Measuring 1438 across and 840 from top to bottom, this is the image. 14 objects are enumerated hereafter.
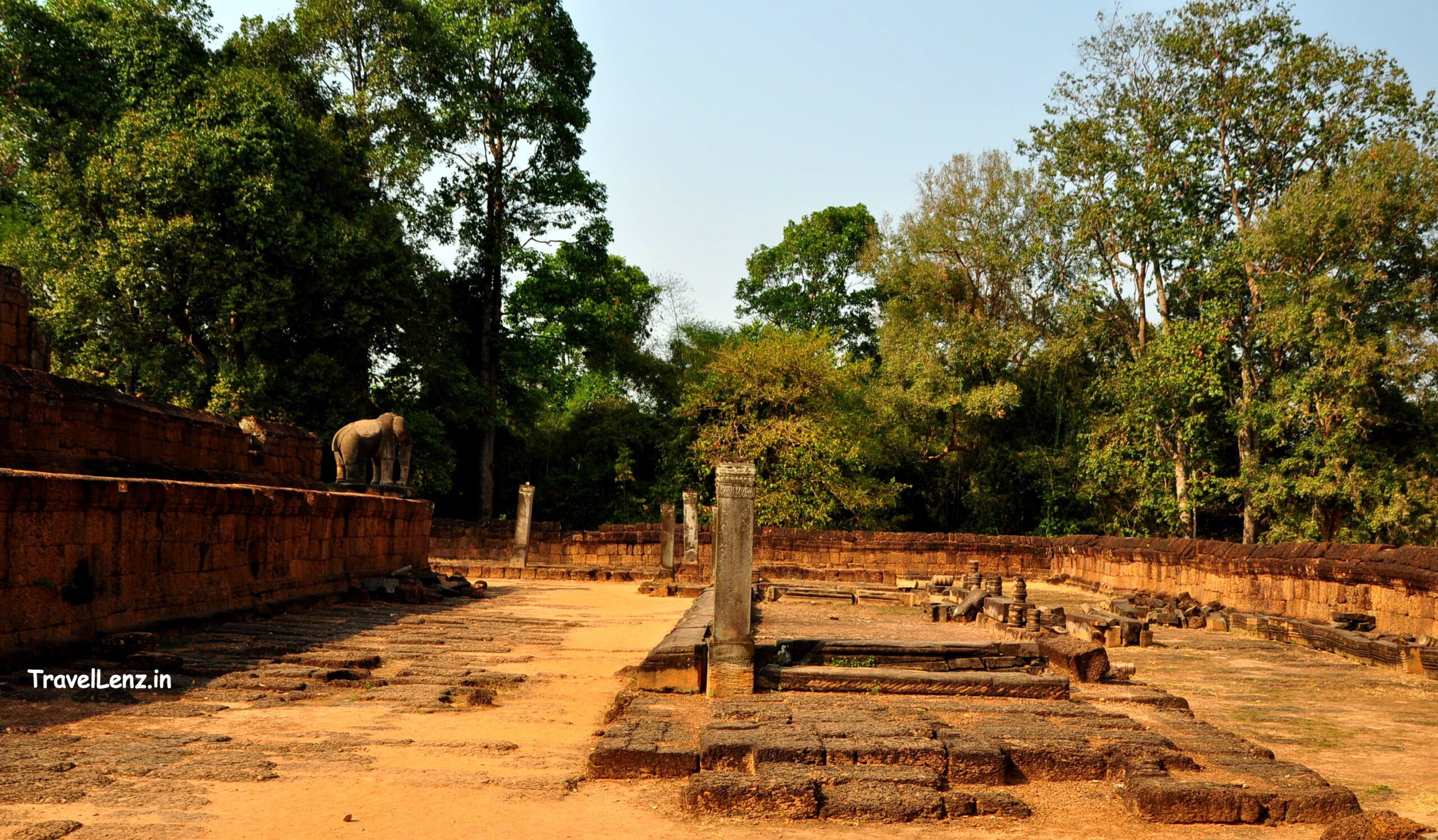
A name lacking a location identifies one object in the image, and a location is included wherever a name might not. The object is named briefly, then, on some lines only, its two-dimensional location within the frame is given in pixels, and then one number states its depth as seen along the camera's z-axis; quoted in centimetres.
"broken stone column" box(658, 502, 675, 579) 2194
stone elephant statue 1850
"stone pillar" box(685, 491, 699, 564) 2311
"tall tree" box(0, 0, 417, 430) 2123
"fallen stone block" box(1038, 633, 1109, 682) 862
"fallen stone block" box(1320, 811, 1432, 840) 450
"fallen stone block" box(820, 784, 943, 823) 497
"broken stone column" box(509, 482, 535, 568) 2278
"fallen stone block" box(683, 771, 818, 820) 500
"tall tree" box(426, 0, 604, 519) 2869
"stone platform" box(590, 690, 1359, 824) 507
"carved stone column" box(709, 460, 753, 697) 748
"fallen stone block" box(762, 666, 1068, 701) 764
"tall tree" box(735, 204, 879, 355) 3991
